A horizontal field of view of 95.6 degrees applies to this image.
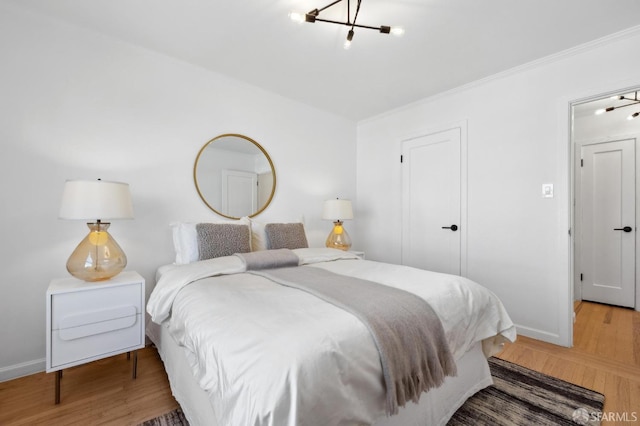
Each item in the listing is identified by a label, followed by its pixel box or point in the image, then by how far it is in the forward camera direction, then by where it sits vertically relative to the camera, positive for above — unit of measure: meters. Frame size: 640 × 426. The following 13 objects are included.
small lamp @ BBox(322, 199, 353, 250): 3.46 -0.05
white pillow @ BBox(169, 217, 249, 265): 2.28 -0.24
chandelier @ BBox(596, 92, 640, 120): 3.01 +1.18
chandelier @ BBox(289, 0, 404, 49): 1.85 +1.28
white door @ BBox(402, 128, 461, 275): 3.21 +0.13
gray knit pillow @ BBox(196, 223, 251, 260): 2.27 -0.22
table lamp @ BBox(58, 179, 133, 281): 1.82 -0.02
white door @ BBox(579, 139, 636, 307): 3.45 -0.11
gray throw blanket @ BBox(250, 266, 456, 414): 1.14 -0.52
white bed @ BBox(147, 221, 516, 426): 0.90 -0.52
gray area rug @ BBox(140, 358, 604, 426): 1.57 -1.13
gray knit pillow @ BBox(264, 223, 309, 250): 2.73 -0.22
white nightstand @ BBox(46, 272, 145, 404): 1.70 -0.67
